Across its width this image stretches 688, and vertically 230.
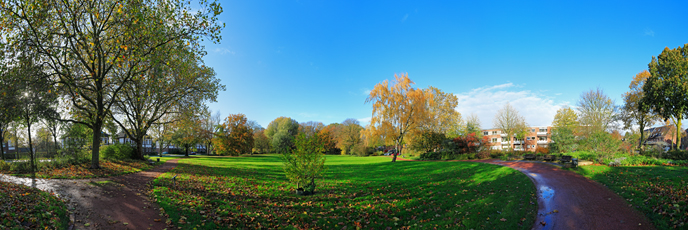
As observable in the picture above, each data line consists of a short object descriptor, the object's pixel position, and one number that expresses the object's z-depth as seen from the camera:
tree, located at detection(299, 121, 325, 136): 76.19
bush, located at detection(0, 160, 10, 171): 13.89
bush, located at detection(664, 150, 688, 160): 16.09
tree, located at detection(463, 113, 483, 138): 41.43
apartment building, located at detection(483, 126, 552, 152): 71.56
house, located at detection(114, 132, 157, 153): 64.88
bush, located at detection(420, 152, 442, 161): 28.36
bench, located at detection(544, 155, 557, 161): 19.59
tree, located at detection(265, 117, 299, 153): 62.59
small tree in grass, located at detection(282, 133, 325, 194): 11.48
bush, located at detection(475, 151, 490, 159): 25.98
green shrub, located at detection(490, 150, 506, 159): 26.56
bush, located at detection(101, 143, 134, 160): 22.86
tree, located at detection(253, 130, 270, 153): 66.00
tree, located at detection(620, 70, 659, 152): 29.88
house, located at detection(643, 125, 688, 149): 35.62
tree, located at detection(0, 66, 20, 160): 10.88
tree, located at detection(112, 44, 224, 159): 20.20
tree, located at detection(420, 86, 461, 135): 37.62
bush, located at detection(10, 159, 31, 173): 13.60
